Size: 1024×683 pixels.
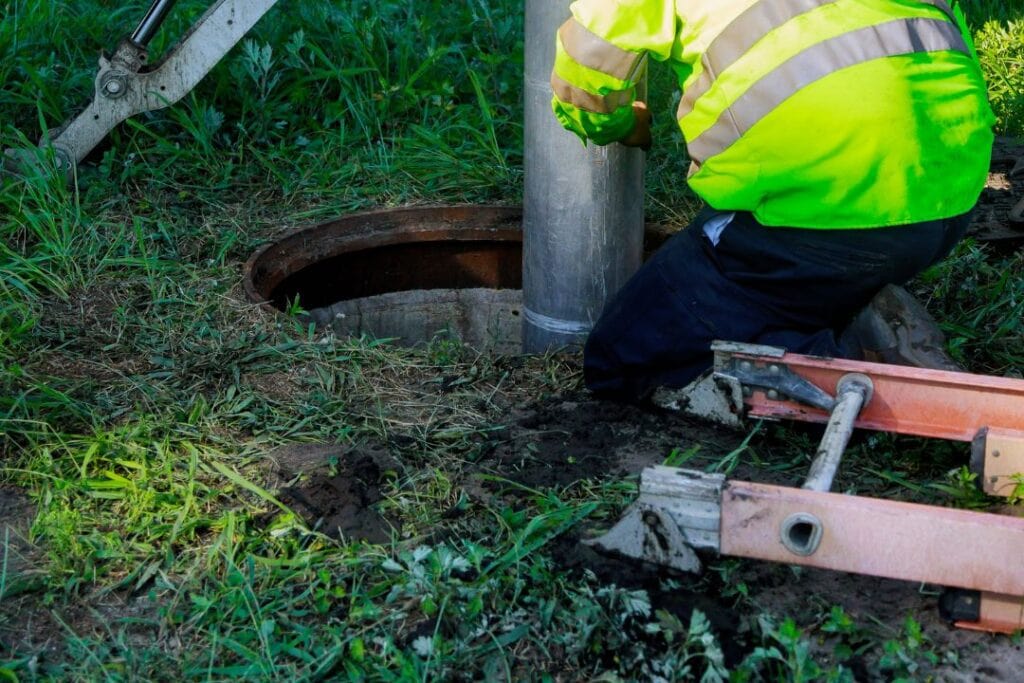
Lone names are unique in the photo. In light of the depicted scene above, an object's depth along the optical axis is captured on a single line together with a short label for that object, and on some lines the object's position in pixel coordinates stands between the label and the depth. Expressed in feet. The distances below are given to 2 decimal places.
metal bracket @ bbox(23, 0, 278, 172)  12.61
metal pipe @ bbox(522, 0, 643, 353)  10.39
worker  8.36
